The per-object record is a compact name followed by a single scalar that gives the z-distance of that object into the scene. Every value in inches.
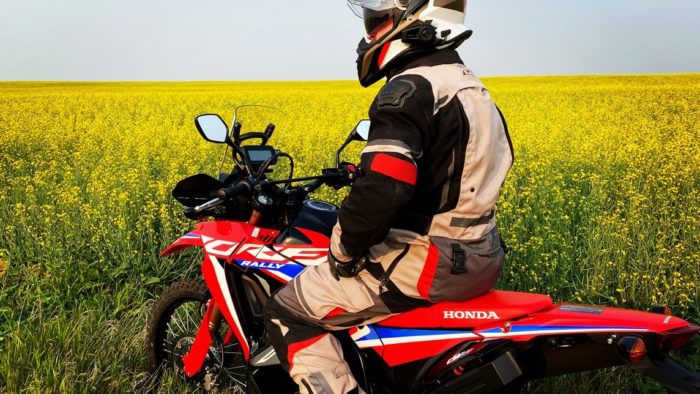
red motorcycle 79.3
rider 81.6
